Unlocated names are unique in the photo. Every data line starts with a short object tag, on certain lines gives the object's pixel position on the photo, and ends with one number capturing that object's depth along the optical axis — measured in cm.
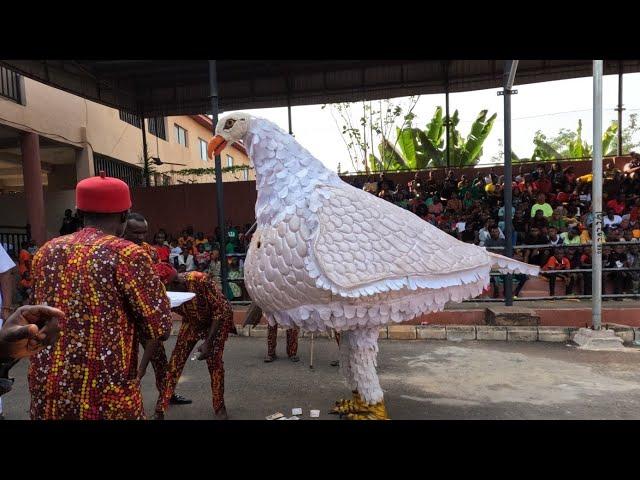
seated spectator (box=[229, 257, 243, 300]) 694
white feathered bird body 250
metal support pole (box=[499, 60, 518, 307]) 568
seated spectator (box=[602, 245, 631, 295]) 599
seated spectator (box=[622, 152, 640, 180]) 936
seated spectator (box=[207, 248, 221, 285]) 736
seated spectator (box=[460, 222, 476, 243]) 781
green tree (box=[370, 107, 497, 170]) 1274
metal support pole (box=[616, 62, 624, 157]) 1069
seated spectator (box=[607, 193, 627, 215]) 844
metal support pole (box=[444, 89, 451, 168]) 1014
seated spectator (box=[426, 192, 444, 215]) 944
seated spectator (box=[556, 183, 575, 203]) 921
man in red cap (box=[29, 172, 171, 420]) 157
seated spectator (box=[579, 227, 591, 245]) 694
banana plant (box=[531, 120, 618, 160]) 1359
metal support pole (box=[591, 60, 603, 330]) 488
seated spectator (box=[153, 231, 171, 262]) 841
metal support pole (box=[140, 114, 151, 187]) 1200
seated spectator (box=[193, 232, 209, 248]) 909
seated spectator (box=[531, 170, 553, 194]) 967
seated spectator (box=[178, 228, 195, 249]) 907
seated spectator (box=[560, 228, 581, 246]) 701
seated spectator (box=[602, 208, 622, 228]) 783
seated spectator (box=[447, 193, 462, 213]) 960
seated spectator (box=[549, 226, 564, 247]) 706
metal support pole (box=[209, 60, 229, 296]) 600
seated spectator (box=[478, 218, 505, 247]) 732
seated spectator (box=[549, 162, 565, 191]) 979
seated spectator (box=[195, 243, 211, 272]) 766
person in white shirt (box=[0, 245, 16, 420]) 342
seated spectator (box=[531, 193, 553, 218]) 855
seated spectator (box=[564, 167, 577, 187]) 969
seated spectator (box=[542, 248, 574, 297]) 619
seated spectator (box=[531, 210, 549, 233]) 758
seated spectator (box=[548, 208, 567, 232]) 817
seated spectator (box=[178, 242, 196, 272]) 784
